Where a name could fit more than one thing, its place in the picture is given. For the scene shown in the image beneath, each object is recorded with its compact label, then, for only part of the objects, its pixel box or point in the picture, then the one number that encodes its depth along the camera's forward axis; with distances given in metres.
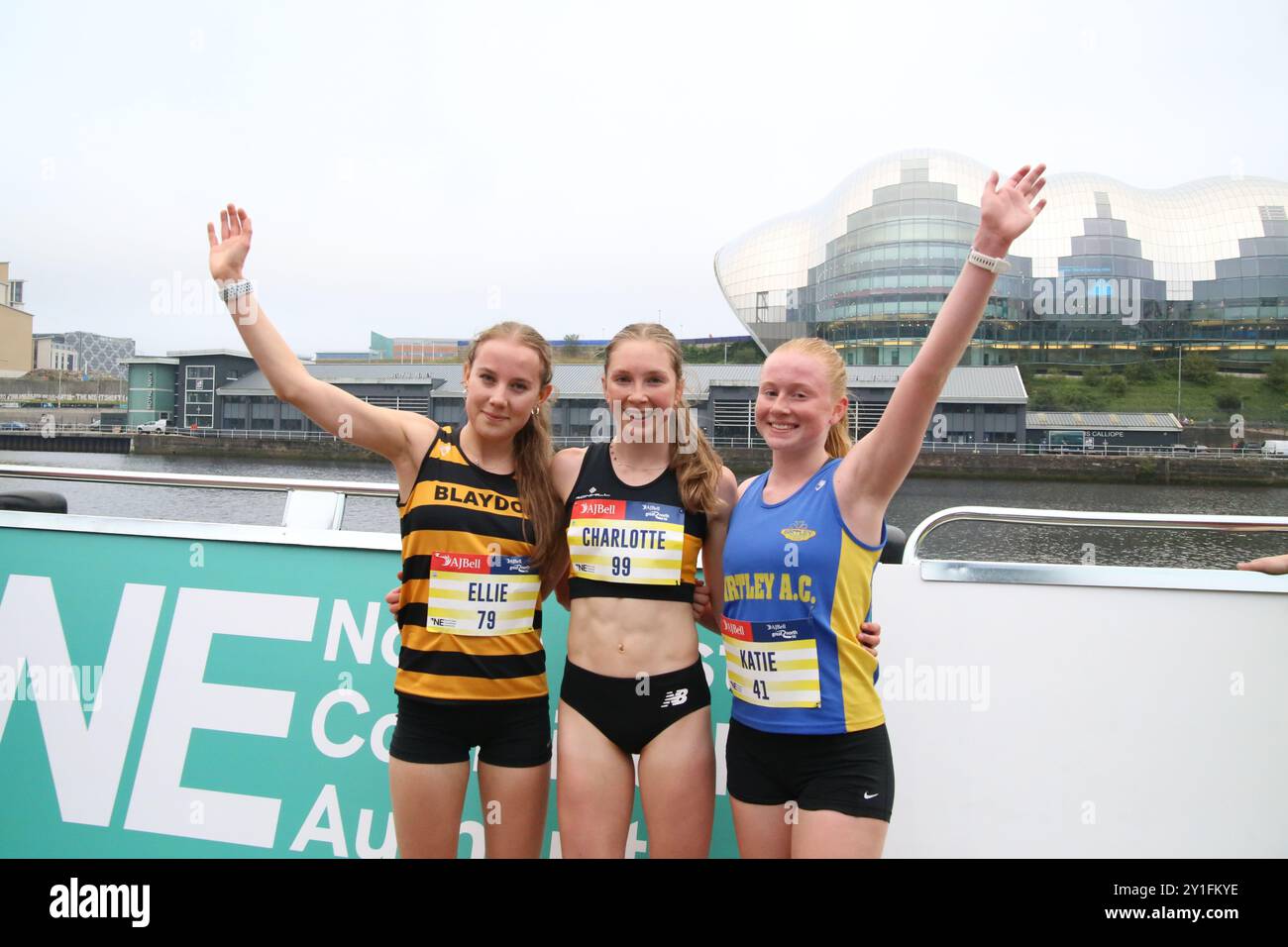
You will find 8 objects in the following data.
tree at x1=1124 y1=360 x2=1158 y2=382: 51.56
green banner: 2.67
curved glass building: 53.22
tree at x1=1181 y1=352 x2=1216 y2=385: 52.38
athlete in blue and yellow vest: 1.73
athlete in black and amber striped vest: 1.98
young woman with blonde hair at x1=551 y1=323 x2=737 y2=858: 1.89
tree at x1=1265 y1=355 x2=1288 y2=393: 50.94
